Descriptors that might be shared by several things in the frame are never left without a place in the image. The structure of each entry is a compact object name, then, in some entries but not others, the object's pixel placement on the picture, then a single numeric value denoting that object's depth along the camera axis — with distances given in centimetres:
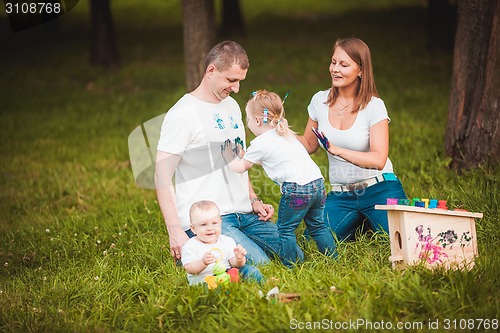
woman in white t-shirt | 915
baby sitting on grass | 767
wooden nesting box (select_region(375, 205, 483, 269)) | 782
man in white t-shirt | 825
